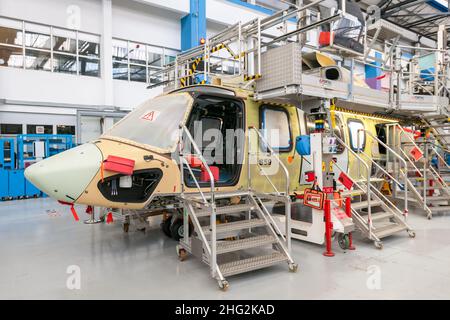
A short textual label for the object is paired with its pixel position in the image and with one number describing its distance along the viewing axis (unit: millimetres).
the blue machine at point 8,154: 8312
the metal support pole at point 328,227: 3932
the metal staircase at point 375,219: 4259
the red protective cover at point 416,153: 5954
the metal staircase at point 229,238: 3074
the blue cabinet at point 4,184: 8062
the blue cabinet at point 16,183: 8188
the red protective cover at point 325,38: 4438
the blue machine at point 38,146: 8445
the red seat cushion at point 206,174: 3740
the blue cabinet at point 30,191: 8452
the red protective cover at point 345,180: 4644
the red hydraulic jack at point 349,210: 4191
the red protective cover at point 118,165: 3221
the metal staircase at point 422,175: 6074
